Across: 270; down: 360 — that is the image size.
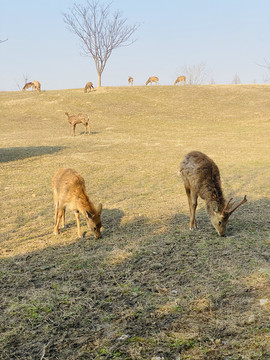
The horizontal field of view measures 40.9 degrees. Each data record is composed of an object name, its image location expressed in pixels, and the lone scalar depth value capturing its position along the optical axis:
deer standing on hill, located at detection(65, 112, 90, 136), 22.77
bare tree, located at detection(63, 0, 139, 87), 53.91
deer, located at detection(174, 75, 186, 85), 49.31
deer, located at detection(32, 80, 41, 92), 43.12
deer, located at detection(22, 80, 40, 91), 43.16
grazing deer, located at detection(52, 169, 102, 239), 6.39
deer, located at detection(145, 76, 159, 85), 50.41
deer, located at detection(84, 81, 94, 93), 40.02
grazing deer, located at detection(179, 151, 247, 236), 6.16
